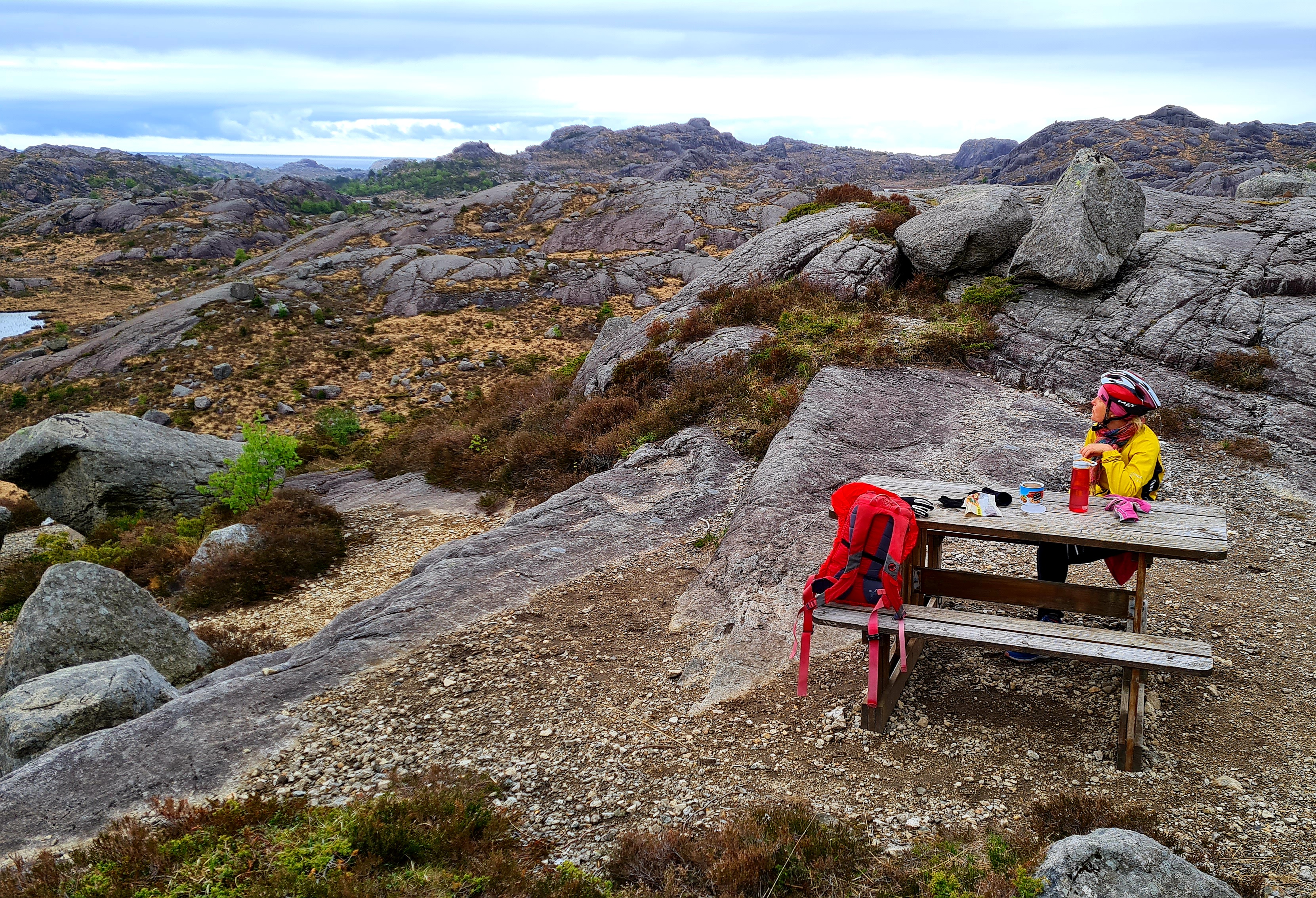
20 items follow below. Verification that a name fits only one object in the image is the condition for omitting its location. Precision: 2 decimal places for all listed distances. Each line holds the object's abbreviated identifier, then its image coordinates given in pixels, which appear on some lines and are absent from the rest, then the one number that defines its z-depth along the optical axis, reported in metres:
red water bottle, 6.12
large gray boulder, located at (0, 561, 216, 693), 9.27
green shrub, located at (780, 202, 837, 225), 22.12
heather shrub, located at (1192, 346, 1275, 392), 11.92
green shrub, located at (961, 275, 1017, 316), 15.43
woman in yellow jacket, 6.32
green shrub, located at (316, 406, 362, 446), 23.14
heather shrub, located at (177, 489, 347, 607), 12.16
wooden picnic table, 5.15
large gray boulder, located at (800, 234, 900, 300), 17.12
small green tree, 14.80
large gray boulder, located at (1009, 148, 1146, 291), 14.52
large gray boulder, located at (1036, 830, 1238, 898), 3.72
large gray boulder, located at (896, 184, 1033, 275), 16.28
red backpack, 5.59
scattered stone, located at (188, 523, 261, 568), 12.62
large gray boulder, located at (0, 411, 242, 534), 17.11
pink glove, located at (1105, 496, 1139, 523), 5.89
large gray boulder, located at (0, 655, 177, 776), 6.95
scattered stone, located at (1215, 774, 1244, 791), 5.01
